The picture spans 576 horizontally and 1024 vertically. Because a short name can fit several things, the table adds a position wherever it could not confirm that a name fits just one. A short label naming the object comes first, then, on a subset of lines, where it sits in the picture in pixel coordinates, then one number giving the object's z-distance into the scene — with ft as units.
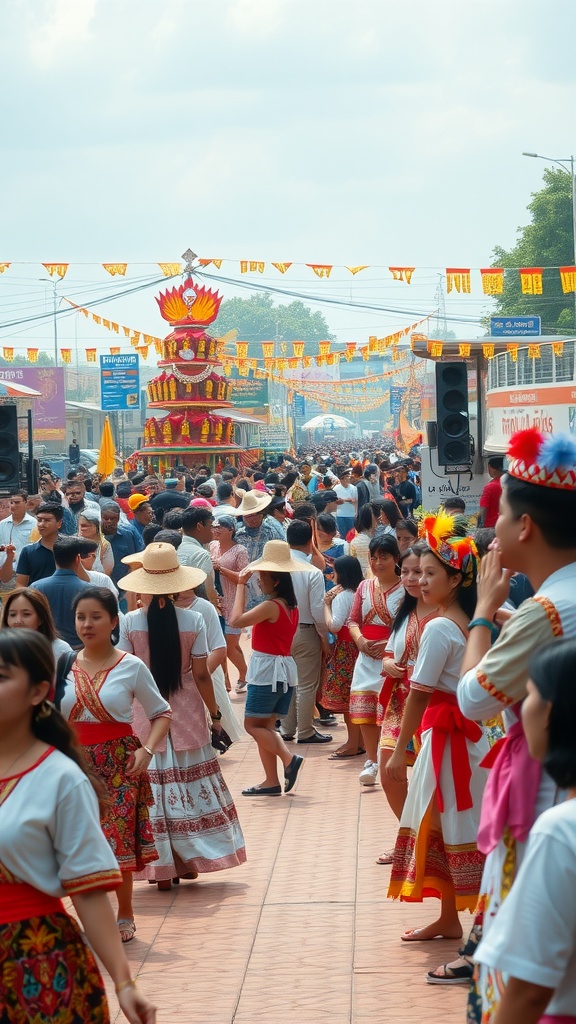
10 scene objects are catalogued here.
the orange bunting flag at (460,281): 85.71
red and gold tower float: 129.29
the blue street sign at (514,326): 138.31
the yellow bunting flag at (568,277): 83.10
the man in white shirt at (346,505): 61.26
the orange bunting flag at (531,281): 87.51
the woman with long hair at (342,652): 33.58
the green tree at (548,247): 228.02
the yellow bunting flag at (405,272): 89.15
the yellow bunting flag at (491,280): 84.48
